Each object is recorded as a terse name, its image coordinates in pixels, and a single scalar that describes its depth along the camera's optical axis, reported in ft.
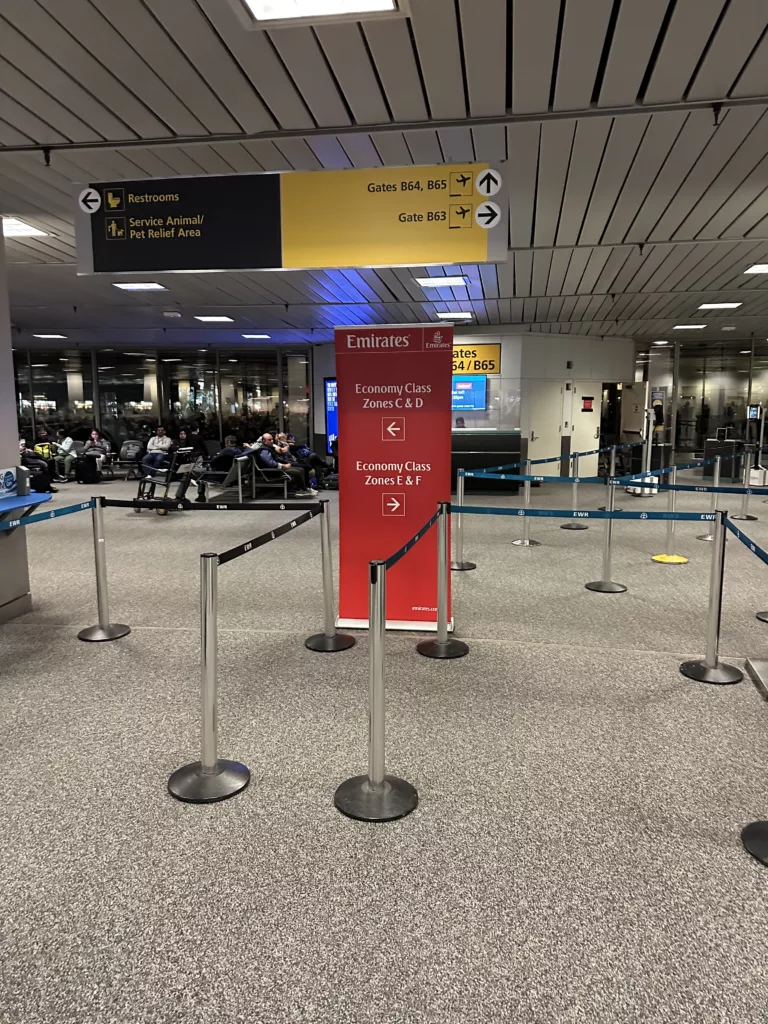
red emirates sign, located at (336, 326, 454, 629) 15.35
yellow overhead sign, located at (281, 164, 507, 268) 13.71
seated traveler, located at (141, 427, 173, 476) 39.63
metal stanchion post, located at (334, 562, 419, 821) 9.06
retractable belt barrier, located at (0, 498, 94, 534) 14.64
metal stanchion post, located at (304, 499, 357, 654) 15.34
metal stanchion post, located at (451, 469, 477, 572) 22.48
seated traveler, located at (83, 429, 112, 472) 51.60
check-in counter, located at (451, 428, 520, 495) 45.70
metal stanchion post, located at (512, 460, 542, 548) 27.12
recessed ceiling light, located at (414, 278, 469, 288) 30.07
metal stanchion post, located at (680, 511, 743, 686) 13.30
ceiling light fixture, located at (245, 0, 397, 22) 9.81
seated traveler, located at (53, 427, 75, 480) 51.85
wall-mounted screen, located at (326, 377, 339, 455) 56.66
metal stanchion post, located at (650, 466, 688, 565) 23.76
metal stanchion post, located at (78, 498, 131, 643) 16.01
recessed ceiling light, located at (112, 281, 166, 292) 30.89
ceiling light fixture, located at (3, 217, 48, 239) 21.44
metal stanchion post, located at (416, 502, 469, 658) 14.48
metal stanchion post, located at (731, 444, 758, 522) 31.93
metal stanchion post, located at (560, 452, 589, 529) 30.99
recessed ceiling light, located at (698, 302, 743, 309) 37.37
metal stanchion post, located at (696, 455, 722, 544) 27.91
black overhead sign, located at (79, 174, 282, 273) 14.51
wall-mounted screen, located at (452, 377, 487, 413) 48.44
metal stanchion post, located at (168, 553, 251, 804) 9.55
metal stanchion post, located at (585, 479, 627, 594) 20.14
